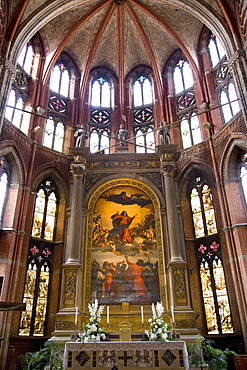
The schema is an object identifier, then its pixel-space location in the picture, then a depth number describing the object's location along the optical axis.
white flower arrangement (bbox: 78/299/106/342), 9.70
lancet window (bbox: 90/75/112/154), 19.81
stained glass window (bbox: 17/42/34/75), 18.57
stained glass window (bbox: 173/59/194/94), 20.27
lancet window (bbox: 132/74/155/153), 19.88
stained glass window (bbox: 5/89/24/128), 16.89
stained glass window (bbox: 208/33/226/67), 18.48
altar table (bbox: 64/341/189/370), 8.11
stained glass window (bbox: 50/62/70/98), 20.30
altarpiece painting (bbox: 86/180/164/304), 13.31
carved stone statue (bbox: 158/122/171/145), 16.14
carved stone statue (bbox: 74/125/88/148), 16.39
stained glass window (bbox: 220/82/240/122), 16.64
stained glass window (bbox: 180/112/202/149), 18.22
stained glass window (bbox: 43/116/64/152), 18.27
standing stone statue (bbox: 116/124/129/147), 16.73
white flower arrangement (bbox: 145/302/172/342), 9.61
